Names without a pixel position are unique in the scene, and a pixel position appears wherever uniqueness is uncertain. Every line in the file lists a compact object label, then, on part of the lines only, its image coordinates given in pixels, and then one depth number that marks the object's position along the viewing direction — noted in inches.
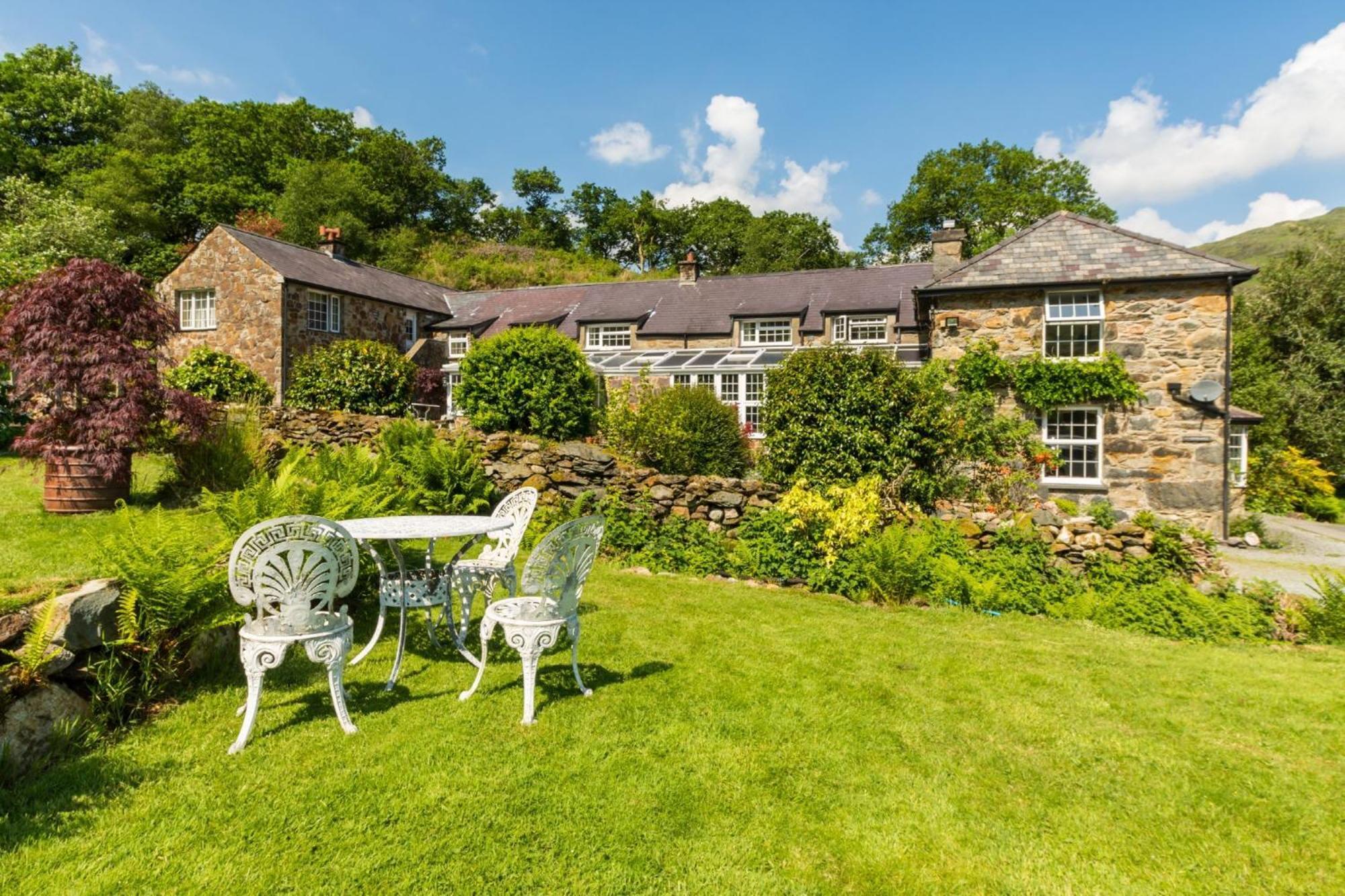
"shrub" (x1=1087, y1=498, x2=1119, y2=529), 336.8
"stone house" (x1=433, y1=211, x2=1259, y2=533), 505.4
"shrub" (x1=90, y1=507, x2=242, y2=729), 149.9
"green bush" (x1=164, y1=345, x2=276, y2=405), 683.4
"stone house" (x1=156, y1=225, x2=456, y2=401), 803.4
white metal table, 176.1
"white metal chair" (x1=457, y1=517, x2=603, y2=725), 163.8
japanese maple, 303.6
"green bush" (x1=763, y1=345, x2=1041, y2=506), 390.9
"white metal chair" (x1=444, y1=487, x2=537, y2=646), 206.1
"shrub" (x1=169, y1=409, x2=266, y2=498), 358.0
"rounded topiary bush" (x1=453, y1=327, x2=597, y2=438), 475.2
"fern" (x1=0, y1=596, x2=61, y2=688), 127.3
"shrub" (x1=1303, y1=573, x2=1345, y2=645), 280.8
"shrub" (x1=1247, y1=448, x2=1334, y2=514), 737.6
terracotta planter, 303.7
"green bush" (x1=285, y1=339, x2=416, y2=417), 656.4
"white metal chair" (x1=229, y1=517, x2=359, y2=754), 143.9
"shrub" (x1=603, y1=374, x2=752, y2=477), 441.1
